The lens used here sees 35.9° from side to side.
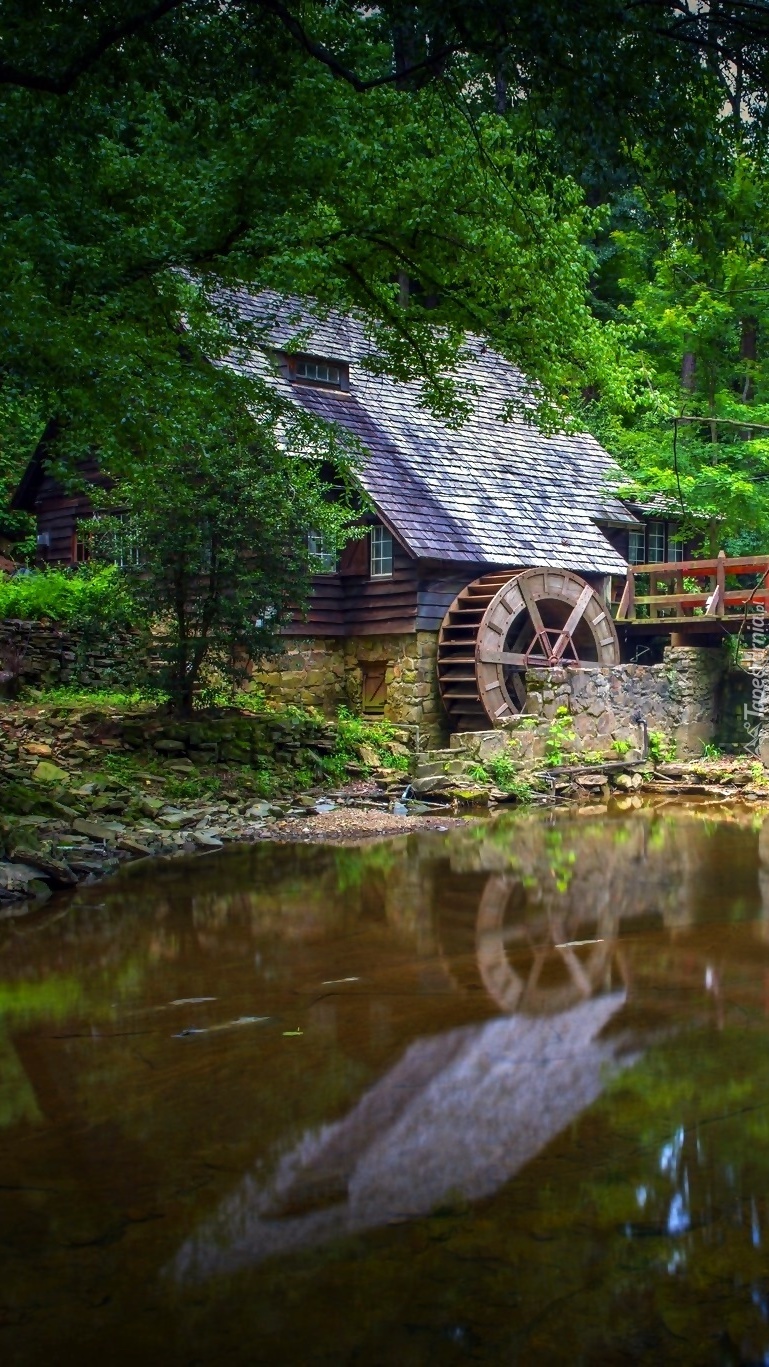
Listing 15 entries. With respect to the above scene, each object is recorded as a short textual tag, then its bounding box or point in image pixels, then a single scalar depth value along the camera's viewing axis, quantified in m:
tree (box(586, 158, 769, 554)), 22.28
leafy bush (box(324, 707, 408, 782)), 16.50
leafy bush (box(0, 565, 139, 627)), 17.52
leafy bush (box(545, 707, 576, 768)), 18.08
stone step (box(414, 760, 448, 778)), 17.09
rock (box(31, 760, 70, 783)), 12.96
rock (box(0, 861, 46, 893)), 9.41
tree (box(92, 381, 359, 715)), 14.53
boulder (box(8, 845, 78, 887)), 9.77
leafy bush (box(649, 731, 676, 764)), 20.02
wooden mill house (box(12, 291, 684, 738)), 19.41
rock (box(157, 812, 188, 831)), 12.56
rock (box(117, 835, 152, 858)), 11.41
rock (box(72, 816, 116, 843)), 11.60
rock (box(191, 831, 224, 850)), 12.04
